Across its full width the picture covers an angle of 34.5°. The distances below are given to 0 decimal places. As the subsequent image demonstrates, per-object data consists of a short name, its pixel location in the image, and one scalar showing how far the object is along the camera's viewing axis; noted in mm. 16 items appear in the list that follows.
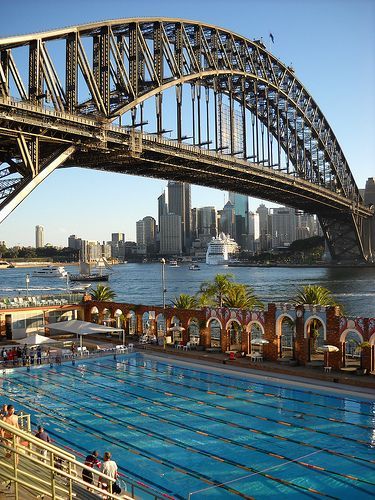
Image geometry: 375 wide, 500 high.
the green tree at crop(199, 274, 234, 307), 41175
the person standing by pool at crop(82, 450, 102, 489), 14609
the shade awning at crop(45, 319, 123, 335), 35250
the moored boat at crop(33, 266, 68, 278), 169225
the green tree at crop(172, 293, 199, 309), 40844
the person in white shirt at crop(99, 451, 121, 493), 13777
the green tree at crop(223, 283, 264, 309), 38750
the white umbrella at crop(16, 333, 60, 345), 32878
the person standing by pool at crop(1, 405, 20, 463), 14420
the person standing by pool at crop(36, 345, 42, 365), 32625
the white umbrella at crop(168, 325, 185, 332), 35562
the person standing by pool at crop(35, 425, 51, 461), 15772
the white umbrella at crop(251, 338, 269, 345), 30391
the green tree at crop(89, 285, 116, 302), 48550
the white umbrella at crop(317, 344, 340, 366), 26844
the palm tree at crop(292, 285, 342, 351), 36062
